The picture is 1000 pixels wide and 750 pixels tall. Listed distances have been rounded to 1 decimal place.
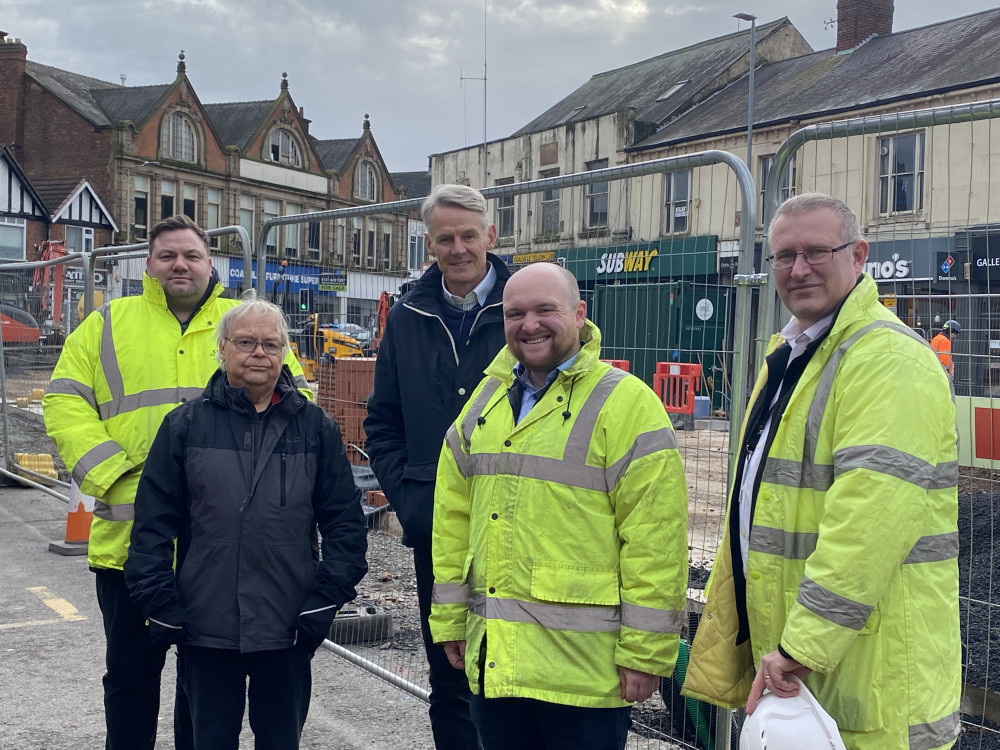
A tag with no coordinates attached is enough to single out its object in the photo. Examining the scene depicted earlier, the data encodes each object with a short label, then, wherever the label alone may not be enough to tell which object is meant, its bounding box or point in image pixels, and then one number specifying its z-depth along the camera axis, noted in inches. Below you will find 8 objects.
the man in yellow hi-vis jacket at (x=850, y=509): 87.4
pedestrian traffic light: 256.4
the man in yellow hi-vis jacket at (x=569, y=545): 102.9
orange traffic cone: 300.2
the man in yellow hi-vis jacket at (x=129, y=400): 140.6
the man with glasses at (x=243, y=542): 122.3
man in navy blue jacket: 135.8
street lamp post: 959.6
